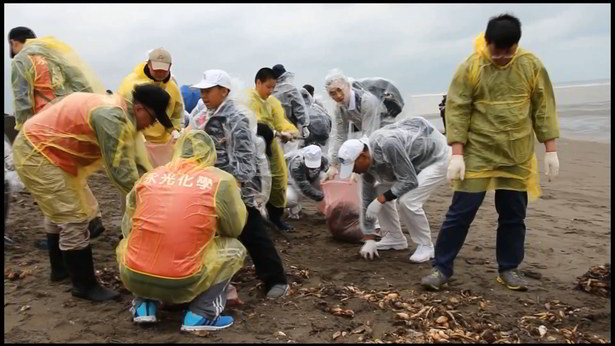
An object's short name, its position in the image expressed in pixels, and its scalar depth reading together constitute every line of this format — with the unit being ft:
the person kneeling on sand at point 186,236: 9.71
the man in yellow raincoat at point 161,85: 15.10
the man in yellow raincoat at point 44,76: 14.29
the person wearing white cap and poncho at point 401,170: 14.56
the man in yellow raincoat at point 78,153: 10.98
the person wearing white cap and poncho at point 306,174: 19.39
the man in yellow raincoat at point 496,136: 12.10
